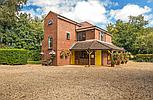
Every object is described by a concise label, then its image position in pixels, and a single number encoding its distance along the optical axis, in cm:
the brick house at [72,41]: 1460
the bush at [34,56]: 1947
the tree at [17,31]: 1927
